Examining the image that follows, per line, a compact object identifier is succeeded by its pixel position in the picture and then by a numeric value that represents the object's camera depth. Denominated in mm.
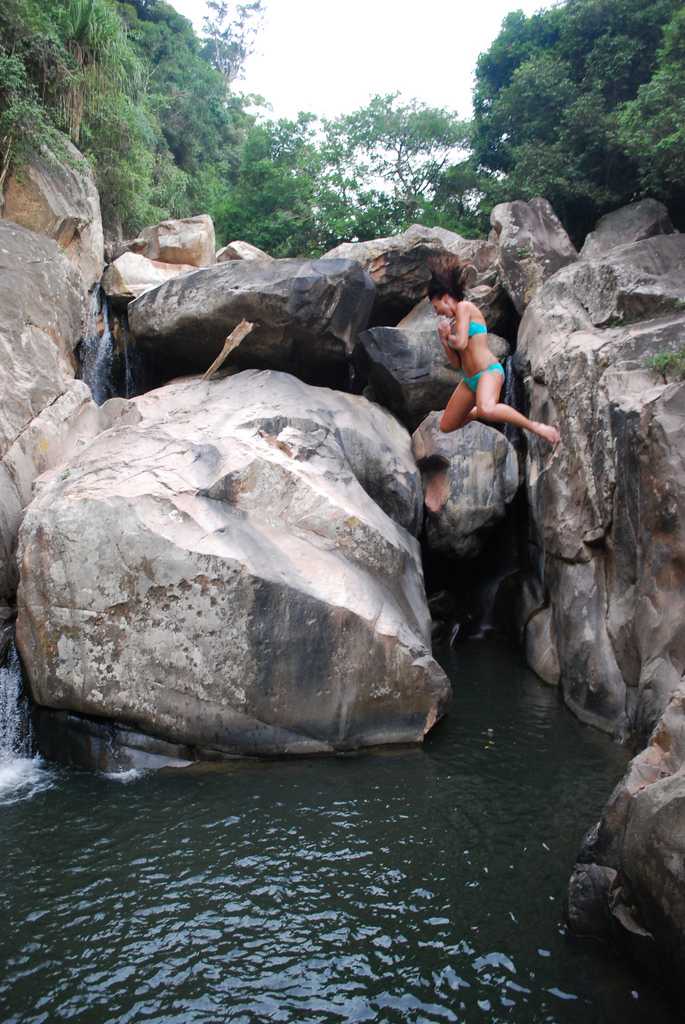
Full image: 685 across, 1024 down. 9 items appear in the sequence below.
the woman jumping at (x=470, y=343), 7730
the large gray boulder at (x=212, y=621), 8633
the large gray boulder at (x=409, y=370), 14352
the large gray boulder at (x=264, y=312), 12770
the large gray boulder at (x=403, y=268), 16062
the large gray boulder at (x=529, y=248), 15039
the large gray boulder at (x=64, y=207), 15461
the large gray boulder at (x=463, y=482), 13719
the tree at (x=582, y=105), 17656
